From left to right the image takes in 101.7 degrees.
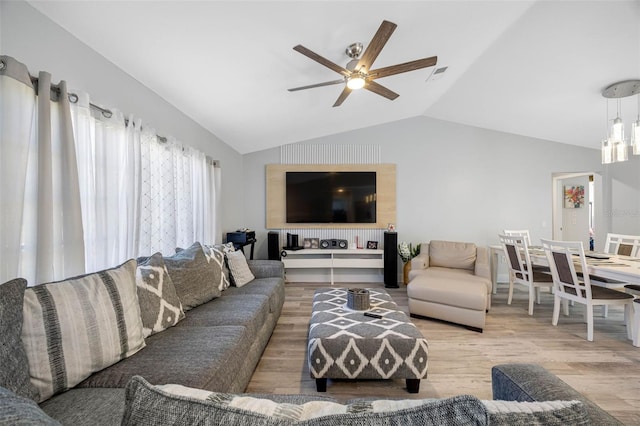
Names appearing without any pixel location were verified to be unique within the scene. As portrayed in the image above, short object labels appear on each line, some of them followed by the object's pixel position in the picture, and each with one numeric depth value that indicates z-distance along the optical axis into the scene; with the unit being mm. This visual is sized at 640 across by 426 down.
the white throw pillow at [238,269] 2782
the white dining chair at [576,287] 2500
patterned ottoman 1724
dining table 2250
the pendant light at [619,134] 2582
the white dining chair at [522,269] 3174
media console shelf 4430
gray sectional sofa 1006
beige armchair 2695
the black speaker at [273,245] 4461
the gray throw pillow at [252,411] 376
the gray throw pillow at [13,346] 879
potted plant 4382
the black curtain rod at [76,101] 1395
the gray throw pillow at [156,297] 1603
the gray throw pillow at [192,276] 2031
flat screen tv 4633
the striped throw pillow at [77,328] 1029
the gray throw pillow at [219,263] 2539
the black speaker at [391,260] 4324
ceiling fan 1868
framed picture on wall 5578
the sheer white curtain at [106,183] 1688
